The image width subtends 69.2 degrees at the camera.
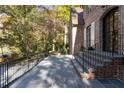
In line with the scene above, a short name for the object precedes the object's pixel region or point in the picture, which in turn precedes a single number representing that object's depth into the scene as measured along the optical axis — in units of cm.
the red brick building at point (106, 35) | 300
